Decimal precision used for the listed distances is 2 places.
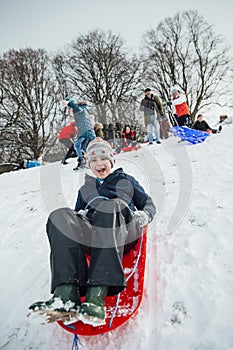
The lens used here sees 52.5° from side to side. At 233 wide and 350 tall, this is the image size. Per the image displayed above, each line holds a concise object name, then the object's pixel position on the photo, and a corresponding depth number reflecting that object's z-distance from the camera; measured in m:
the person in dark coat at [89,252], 1.15
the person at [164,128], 11.43
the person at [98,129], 7.04
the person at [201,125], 8.34
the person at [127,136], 10.45
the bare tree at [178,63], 17.89
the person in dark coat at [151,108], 7.09
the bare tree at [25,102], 15.32
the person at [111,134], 10.71
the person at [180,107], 6.97
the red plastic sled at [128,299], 1.19
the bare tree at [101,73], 17.31
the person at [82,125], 5.29
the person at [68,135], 7.97
